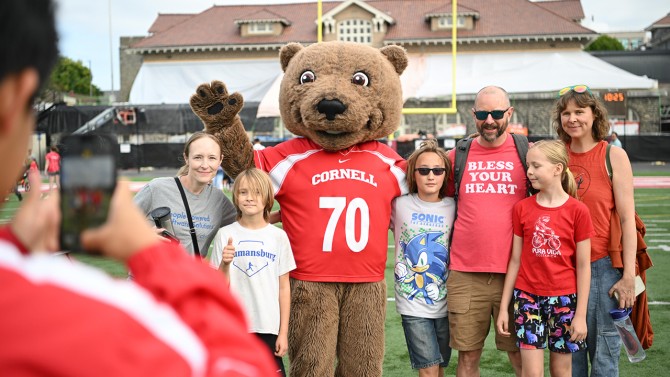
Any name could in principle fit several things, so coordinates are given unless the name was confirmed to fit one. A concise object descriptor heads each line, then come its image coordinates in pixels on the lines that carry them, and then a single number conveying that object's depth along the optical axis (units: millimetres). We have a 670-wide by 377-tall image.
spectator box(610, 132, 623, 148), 18014
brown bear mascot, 3664
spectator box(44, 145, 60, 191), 16694
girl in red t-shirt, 3506
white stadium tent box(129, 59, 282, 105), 34531
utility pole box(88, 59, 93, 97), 66100
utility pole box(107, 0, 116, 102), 50844
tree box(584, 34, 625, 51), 65812
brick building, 31688
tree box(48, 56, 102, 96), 62594
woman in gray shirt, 3533
